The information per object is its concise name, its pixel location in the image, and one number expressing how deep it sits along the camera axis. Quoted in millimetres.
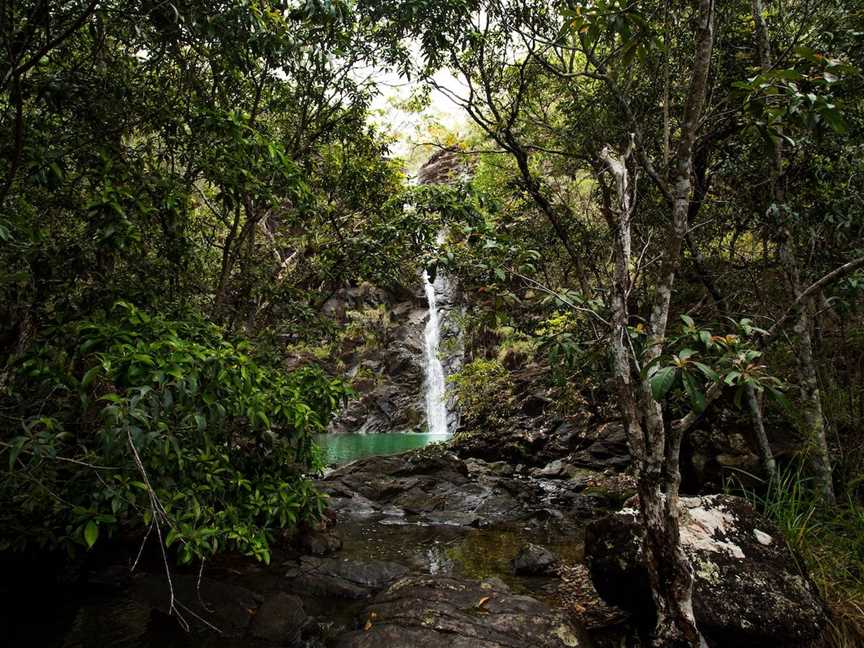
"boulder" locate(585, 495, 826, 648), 3777
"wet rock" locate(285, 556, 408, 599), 5656
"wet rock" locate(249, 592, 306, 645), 4617
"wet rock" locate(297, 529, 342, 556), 7141
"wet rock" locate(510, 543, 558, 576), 6227
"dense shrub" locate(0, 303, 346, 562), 2717
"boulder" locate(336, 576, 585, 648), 3936
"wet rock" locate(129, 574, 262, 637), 4723
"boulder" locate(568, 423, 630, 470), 11930
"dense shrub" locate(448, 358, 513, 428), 15414
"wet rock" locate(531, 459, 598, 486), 11619
